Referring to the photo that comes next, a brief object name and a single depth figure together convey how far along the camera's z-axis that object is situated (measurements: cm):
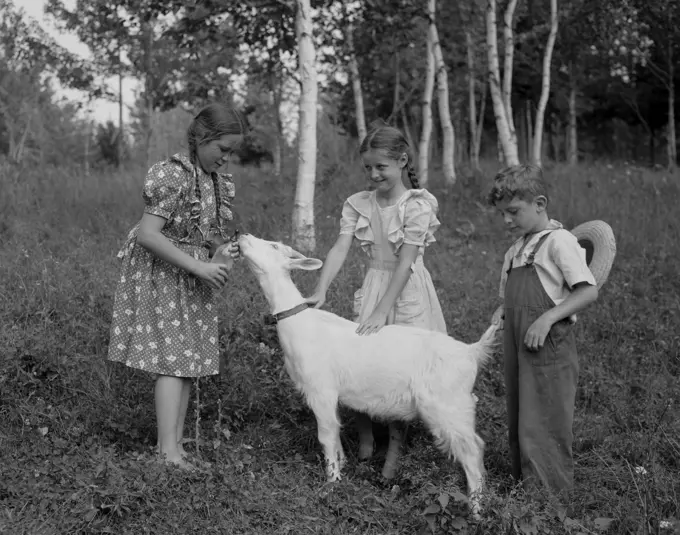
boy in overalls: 356
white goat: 370
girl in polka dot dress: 377
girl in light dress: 397
